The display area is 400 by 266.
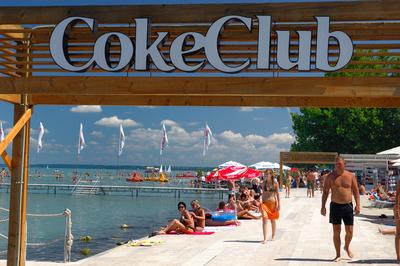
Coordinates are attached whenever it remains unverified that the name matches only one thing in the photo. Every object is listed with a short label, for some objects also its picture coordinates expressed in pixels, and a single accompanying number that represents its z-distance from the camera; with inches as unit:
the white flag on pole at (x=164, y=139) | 2568.9
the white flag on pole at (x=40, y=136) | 2325.2
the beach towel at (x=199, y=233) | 564.1
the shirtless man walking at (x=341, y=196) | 366.9
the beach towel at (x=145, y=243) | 479.8
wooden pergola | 297.6
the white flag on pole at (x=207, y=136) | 2438.5
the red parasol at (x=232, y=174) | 1006.4
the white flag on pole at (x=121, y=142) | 2519.4
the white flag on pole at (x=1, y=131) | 2364.4
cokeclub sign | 297.7
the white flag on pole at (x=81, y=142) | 2513.5
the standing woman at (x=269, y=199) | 470.0
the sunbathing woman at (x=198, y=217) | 594.5
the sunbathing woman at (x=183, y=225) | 570.3
